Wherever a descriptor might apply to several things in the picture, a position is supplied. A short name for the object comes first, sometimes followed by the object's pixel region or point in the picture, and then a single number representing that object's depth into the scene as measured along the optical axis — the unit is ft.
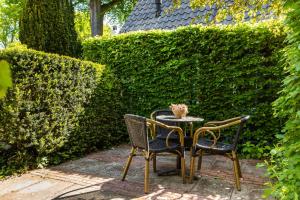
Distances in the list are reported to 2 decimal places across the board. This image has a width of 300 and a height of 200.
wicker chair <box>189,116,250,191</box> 12.27
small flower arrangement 14.35
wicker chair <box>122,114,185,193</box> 11.98
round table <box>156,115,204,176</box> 13.61
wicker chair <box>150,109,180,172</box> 14.46
